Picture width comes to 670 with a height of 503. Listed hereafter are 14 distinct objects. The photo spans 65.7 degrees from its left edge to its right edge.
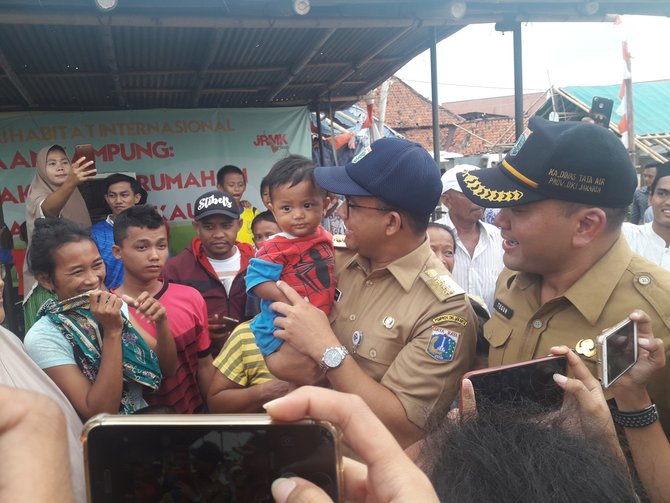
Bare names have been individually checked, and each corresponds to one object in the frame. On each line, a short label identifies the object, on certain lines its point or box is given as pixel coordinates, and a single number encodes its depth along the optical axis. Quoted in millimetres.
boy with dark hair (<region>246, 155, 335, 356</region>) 2016
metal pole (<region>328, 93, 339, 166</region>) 7672
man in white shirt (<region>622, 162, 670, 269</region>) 3576
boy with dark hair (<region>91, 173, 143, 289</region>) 3643
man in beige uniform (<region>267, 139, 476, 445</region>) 1567
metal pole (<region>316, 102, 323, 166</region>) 7363
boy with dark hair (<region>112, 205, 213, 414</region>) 2464
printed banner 6137
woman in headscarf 3900
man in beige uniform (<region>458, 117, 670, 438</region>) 1494
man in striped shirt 3625
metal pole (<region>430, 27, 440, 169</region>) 4871
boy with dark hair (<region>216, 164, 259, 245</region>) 5504
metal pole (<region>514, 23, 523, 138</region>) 4316
